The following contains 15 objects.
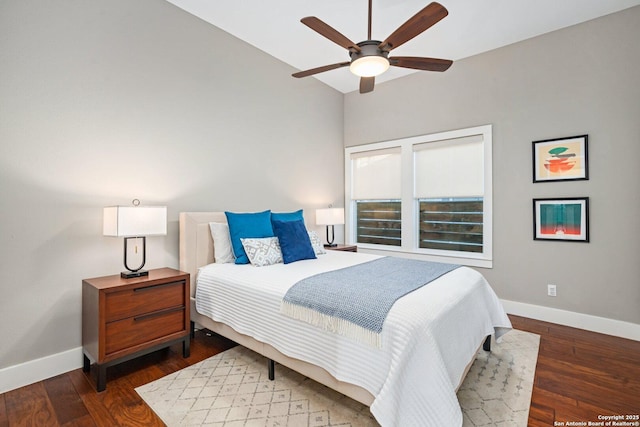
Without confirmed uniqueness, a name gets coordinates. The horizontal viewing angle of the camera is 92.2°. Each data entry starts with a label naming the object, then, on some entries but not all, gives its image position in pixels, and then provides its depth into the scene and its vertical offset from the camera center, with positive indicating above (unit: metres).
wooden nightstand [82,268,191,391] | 2.07 -0.76
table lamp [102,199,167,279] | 2.18 -0.08
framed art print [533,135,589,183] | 3.09 +0.57
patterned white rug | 1.75 -1.17
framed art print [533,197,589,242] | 3.10 -0.06
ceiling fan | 1.95 +1.19
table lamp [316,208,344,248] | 4.25 -0.04
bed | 1.42 -0.72
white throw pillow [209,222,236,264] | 2.93 -0.30
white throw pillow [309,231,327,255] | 3.40 -0.35
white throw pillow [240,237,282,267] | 2.74 -0.35
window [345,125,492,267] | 3.81 +0.24
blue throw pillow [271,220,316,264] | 2.90 -0.27
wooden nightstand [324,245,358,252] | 4.14 -0.48
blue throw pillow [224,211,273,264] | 2.87 -0.16
